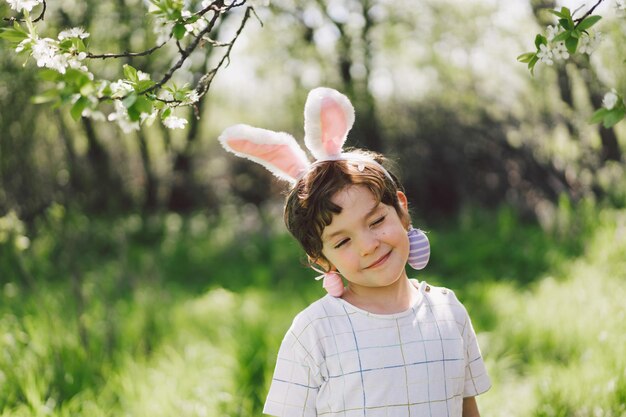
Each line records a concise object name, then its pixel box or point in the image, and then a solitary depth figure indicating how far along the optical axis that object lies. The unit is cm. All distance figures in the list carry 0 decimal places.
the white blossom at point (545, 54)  161
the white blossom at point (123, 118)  141
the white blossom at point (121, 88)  142
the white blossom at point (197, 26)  163
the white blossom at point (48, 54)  148
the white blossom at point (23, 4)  150
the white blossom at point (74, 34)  153
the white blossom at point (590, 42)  166
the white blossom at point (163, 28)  155
